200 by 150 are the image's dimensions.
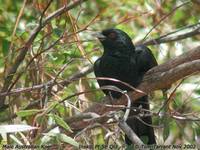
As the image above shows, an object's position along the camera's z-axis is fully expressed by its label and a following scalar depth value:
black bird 8.45
